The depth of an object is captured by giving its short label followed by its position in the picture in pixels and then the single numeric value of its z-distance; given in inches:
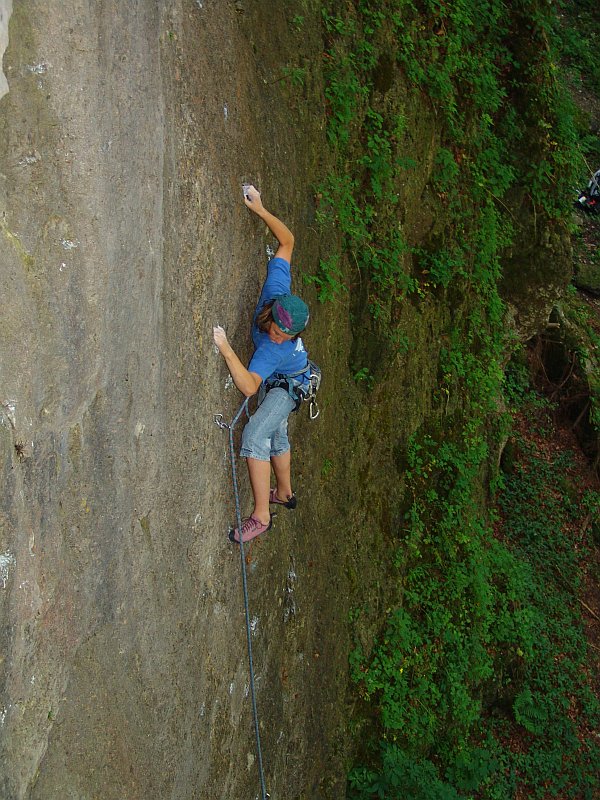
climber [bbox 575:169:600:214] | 637.9
